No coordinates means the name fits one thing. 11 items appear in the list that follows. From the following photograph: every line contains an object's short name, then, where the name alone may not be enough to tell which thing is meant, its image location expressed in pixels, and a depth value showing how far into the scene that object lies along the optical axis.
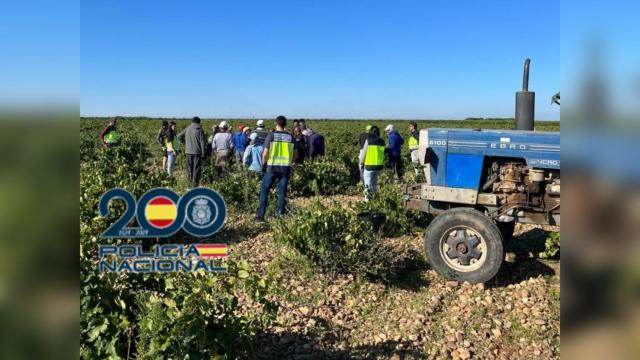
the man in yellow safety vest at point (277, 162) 7.28
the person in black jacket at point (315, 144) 11.71
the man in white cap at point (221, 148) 9.83
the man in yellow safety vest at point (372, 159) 8.43
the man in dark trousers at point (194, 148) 8.95
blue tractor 4.86
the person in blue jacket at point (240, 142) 11.21
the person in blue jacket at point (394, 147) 11.10
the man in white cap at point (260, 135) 9.03
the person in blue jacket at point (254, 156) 9.00
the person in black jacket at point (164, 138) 11.05
